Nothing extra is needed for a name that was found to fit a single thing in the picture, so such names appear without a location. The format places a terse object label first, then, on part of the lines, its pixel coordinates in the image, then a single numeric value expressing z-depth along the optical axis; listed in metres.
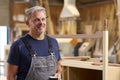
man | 1.89
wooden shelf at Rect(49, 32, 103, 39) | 2.62
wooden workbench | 3.02
